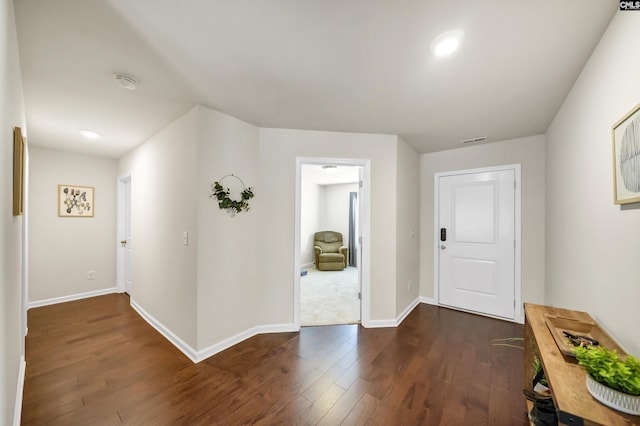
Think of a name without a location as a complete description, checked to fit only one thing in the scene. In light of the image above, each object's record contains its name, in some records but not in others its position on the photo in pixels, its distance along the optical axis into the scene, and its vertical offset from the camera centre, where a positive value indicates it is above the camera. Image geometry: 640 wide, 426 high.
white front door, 3.20 -0.40
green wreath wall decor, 2.39 +0.16
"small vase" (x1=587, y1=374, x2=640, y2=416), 0.81 -0.64
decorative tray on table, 1.22 -0.67
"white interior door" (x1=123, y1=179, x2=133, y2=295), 4.22 -0.39
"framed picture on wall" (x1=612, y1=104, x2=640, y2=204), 1.08 +0.27
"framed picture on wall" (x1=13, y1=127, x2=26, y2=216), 1.40 +0.26
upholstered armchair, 6.09 -1.04
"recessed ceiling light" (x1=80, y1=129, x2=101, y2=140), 3.06 +1.03
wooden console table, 0.81 -0.69
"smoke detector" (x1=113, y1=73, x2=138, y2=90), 1.81 +1.02
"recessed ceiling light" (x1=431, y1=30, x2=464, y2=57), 1.36 +1.01
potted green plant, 0.82 -0.59
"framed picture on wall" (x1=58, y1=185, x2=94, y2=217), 3.90 +0.20
